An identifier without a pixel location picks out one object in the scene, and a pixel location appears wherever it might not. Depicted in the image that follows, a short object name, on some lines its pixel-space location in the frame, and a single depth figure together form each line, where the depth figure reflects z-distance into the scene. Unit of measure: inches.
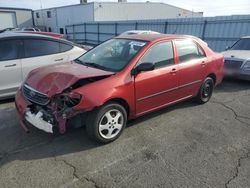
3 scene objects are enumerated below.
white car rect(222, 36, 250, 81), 273.0
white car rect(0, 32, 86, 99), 198.2
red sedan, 127.1
